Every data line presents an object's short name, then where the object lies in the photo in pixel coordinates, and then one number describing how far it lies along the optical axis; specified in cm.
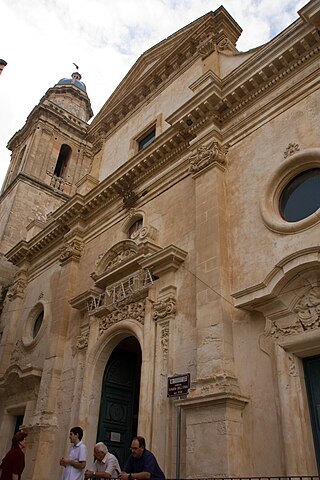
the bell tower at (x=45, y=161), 2116
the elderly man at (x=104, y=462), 668
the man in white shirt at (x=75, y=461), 626
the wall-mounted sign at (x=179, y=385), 778
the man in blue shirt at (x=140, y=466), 536
